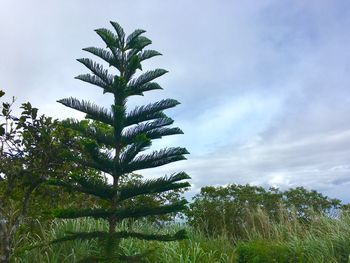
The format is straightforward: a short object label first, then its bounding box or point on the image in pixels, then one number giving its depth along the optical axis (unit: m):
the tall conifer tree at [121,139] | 6.48
